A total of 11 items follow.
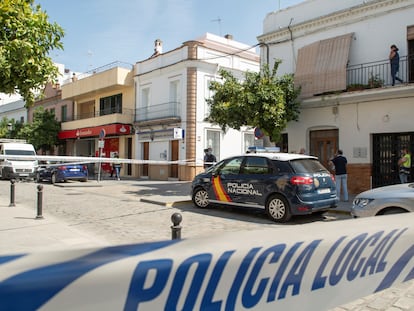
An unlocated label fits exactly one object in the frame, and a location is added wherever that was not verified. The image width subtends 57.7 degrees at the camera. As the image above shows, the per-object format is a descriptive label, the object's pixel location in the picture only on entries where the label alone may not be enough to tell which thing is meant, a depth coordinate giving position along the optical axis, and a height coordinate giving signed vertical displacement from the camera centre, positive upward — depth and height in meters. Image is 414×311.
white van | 23.00 -0.21
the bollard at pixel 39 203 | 9.37 -1.07
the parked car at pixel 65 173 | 20.91 -0.63
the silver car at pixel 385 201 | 6.58 -0.69
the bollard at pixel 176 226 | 4.89 -0.85
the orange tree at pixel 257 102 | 14.15 +2.35
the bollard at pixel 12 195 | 11.82 -1.06
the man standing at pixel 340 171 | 12.71 -0.26
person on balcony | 13.48 +3.66
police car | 8.98 -0.54
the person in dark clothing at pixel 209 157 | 17.99 +0.24
